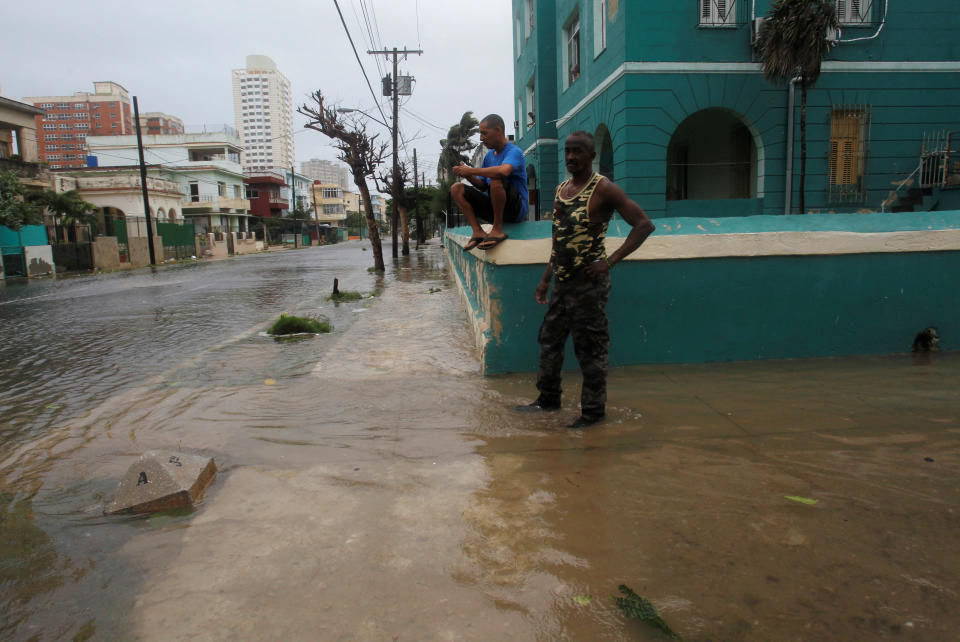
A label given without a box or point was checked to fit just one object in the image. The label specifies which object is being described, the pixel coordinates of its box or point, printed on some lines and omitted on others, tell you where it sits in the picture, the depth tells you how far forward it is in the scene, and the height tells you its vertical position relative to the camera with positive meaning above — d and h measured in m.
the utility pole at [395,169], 23.81 +2.85
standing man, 3.43 -0.10
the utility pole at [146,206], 28.45 +2.07
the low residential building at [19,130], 28.22 +5.95
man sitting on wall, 4.37 +0.38
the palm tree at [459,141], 43.91 +7.34
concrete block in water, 2.65 -1.05
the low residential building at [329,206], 102.25 +6.49
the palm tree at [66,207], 26.64 +2.03
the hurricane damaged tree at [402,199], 24.74 +1.87
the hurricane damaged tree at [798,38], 11.58 +3.71
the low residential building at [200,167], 52.09 +7.00
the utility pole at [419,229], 36.01 +0.77
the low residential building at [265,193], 67.94 +6.11
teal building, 12.91 +2.85
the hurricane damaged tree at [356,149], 16.08 +2.73
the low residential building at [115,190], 37.69 +3.76
